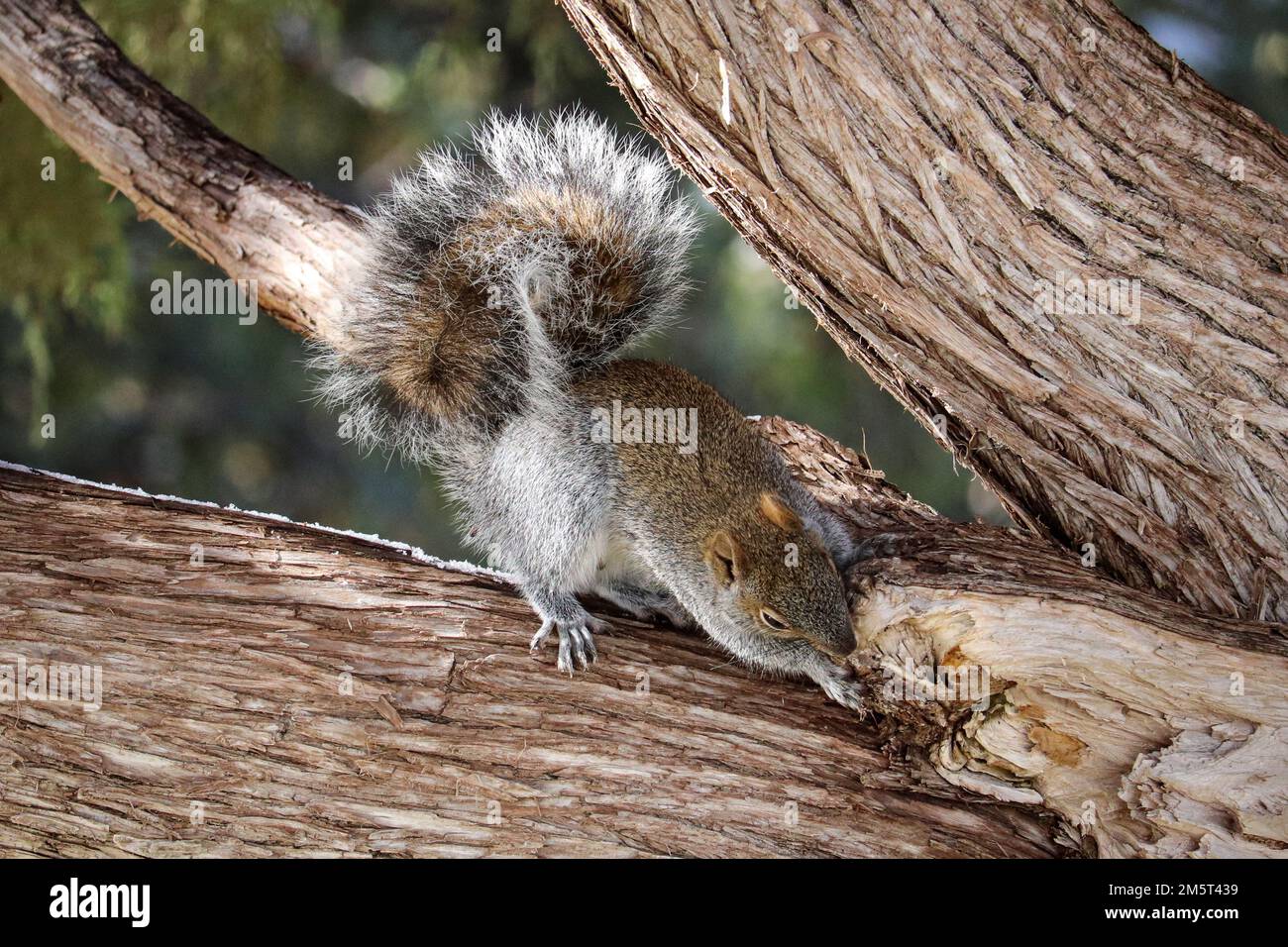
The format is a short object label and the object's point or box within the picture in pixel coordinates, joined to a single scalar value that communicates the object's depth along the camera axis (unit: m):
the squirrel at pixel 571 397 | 1.40
